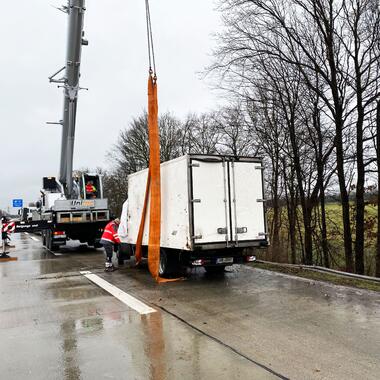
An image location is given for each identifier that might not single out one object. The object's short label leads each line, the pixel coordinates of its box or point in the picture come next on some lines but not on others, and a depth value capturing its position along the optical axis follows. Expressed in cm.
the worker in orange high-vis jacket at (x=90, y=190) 1988
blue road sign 4932
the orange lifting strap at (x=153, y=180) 974
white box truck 884
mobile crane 1487
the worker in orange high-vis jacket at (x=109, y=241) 1200
